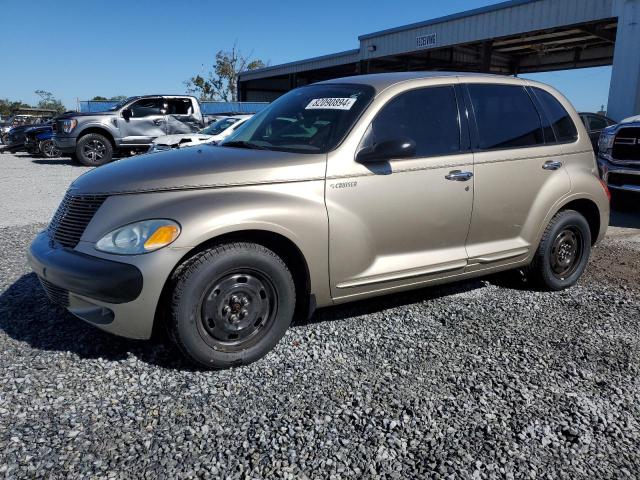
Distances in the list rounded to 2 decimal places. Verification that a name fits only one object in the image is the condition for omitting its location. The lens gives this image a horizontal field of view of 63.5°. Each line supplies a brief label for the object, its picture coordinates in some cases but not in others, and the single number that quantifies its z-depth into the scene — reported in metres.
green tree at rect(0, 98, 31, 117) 59.63
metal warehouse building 13.23
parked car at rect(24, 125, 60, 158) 18.02
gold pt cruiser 2.82
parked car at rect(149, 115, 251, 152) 11.57
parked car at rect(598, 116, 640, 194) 7.51
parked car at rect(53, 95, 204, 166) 14.47
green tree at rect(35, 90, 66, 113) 73.50
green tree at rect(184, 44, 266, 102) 55.72
